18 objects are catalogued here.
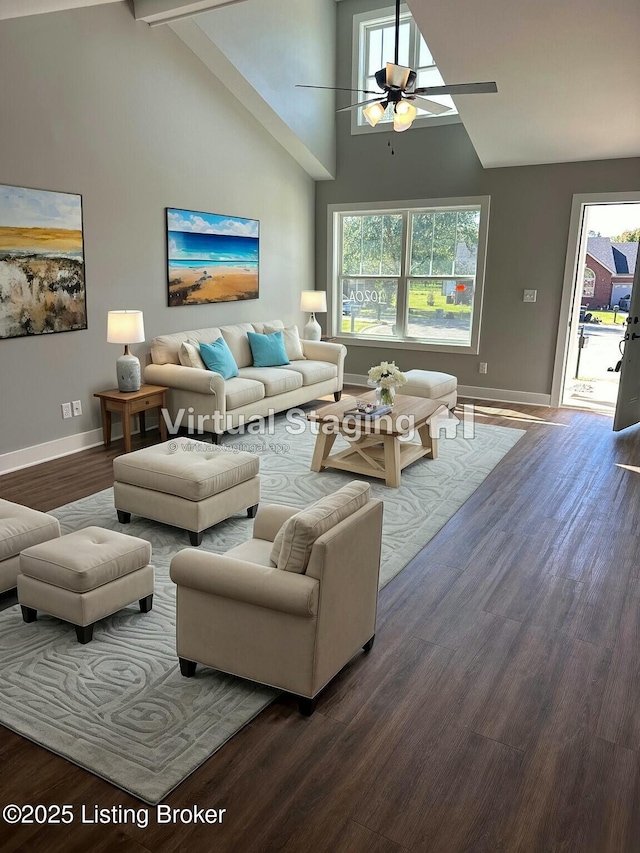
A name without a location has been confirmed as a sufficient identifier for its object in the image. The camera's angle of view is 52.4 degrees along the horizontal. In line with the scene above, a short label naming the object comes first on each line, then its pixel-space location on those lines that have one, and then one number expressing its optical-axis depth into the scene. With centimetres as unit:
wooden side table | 534
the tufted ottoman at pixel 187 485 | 372
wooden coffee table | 480
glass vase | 516
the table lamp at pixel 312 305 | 786
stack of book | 502
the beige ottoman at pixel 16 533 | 305
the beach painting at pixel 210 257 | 626
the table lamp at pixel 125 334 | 522
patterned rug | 216
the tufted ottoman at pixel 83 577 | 275
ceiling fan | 434
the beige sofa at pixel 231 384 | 563
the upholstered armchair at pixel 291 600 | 229
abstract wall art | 469
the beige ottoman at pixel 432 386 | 639
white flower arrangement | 509
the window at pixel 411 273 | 771
